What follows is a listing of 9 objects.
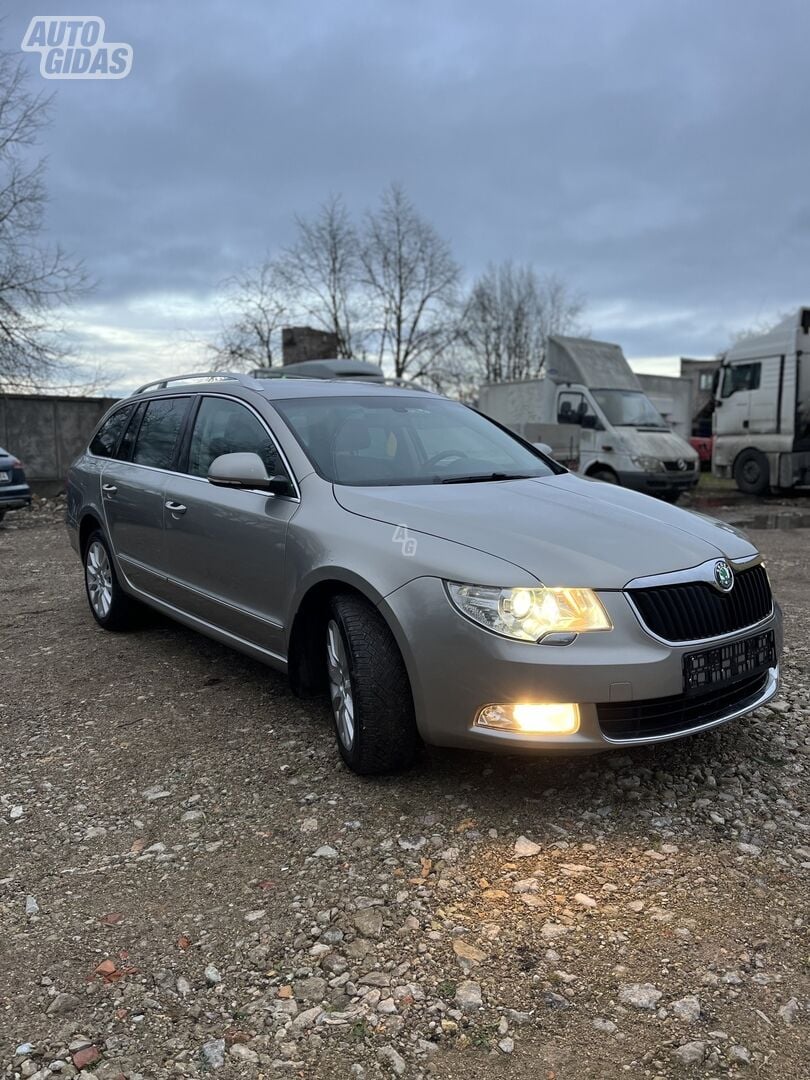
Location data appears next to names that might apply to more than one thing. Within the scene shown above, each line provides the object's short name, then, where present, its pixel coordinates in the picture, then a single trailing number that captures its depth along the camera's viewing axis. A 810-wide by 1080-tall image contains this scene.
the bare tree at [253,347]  31.77
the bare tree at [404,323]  35.47
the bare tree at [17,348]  17.64
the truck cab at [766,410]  15.90
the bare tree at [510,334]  44.25
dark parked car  12.14
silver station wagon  2.88
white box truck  14.12
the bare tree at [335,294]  33.78
